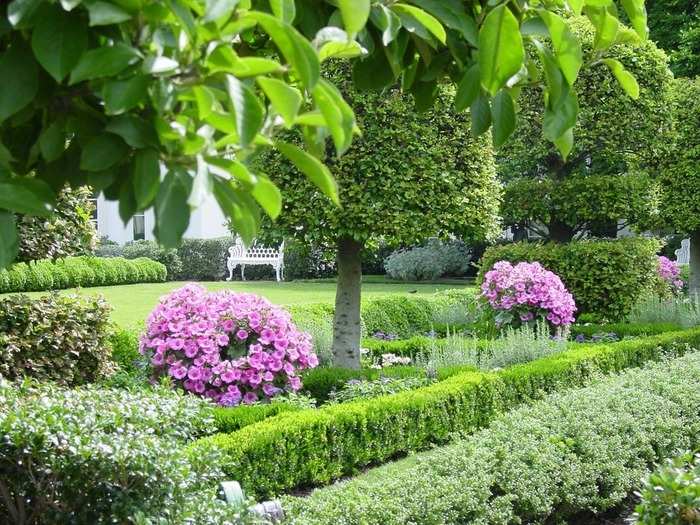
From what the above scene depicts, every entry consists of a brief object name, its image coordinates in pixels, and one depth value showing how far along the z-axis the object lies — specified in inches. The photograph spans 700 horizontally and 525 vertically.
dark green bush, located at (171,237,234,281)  943.0
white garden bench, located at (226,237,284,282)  908.6
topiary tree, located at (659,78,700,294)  525.7
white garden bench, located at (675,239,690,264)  1089.0
